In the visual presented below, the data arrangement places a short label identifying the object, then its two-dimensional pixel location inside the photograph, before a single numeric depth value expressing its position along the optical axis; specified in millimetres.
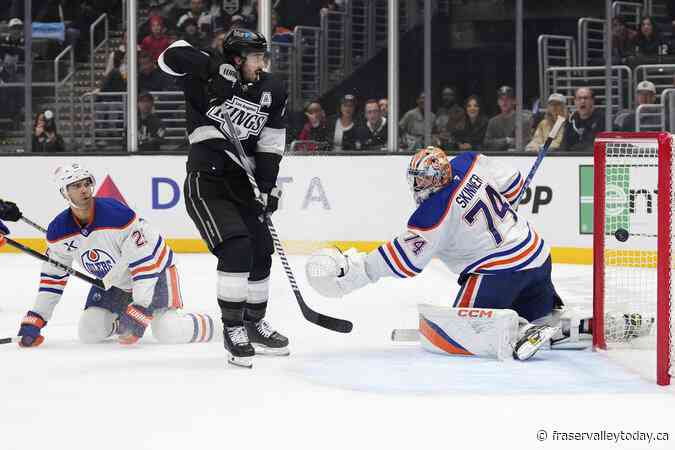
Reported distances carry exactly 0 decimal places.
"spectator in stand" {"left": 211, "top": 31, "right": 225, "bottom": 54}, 17095
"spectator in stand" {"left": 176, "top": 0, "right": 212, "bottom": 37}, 17448
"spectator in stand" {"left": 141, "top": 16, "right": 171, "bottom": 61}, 16814
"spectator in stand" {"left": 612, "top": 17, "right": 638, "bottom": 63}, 15719
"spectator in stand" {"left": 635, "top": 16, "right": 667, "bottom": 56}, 15838
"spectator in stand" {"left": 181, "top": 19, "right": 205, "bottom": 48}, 17346
